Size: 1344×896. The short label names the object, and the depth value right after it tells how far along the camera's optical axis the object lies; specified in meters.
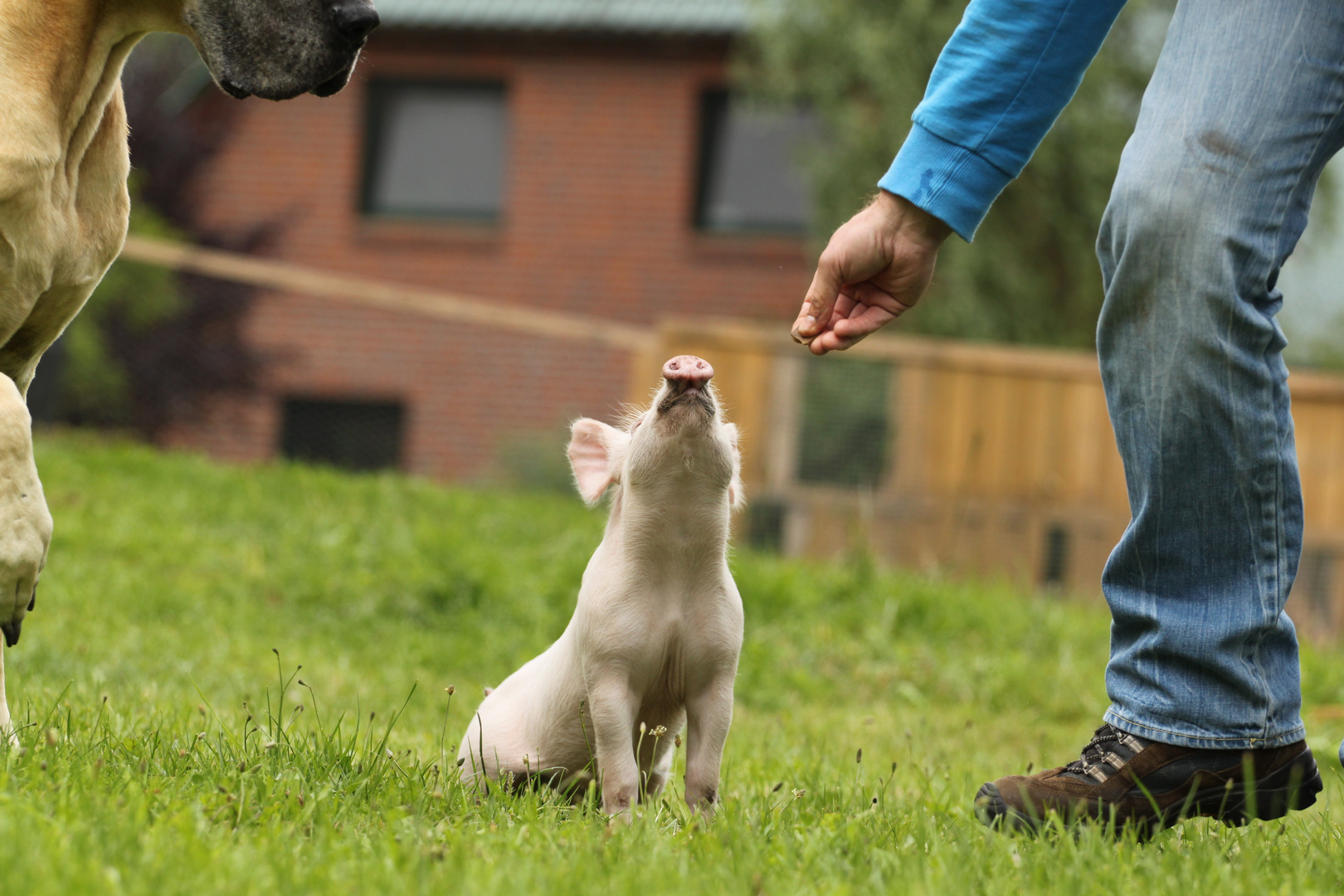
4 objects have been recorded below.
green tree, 22.58
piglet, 5.66
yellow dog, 5.98
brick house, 28.72
